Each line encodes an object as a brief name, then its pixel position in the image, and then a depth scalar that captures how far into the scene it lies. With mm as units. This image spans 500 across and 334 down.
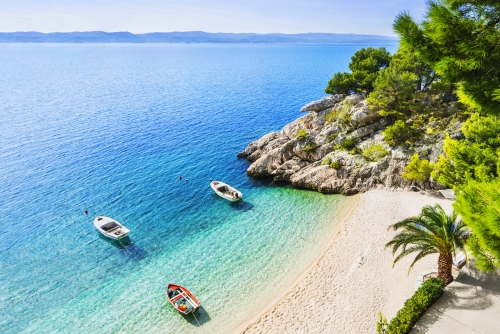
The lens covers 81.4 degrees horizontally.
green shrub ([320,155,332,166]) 37562
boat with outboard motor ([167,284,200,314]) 20812
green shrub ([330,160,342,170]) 36031
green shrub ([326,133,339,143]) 40600
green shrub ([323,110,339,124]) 43969
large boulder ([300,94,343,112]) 47062
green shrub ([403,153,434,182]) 30406
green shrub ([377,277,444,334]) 15648
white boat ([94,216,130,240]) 29016
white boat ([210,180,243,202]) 35031
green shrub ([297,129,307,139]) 42000
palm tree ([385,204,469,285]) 16938
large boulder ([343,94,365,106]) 44188
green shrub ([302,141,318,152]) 40438
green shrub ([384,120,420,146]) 34562
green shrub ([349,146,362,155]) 37041
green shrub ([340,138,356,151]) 38031
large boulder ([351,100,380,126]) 39375
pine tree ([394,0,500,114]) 9555
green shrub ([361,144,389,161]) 35406
